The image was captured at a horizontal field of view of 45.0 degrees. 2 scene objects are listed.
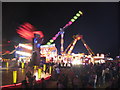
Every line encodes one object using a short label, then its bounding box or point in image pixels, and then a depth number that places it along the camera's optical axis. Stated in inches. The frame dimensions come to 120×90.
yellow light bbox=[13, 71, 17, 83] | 193.1
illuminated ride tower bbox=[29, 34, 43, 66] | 398.6
